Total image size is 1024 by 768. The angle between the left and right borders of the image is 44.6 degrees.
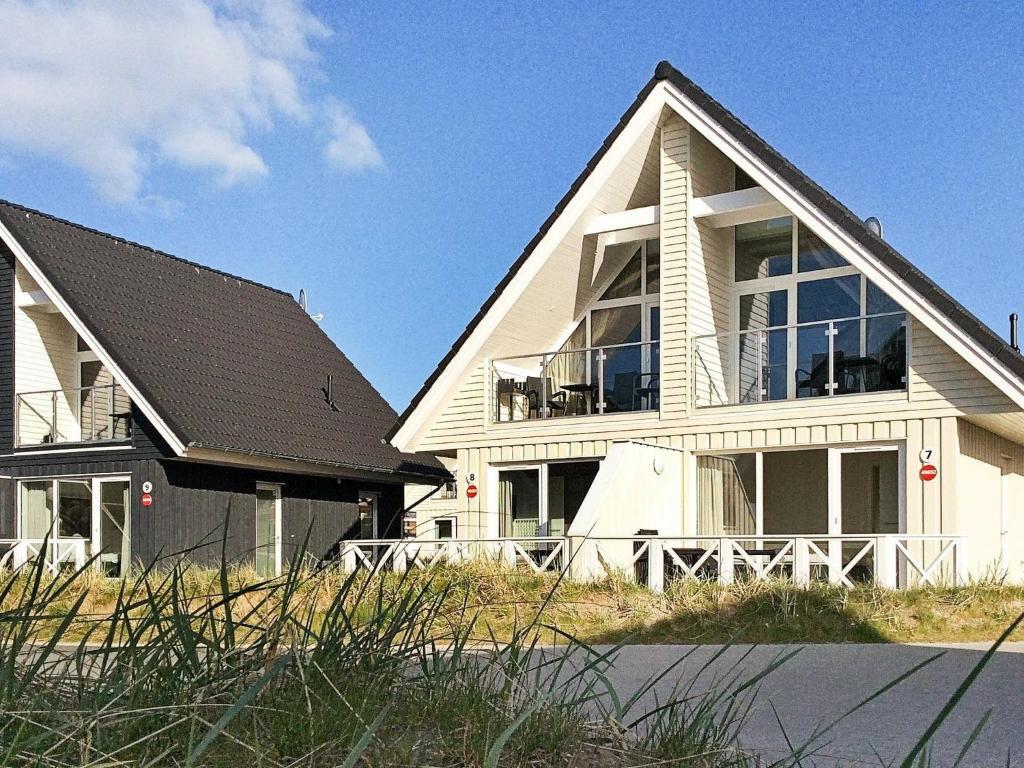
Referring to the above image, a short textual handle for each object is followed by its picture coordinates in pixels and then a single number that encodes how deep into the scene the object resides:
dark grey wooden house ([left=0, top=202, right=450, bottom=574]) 19.66
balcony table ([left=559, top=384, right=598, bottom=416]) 18.33
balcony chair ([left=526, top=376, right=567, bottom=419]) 18.70
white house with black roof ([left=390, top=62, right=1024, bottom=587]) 15.13
